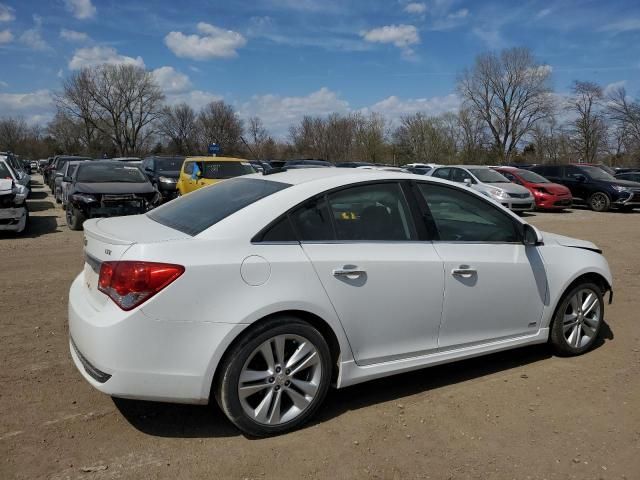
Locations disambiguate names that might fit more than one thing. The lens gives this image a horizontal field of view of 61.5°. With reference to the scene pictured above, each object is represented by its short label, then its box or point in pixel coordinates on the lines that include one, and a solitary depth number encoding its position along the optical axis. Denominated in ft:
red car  61.36
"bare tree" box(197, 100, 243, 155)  257.48
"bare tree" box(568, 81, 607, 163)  202.69
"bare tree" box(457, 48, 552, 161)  224.12
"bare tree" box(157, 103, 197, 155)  267.80
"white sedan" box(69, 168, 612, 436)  9.63
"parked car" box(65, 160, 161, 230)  36.68
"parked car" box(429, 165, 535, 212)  55.93
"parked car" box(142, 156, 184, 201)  60.64
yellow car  46.33
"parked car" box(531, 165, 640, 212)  62.69
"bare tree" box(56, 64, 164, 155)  250.98
